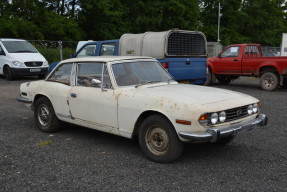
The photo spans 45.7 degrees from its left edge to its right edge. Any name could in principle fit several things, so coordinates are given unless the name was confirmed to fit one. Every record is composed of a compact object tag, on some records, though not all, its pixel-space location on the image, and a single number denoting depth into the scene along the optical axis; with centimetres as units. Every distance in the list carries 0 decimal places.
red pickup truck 1266
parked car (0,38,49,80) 1520
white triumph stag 426
